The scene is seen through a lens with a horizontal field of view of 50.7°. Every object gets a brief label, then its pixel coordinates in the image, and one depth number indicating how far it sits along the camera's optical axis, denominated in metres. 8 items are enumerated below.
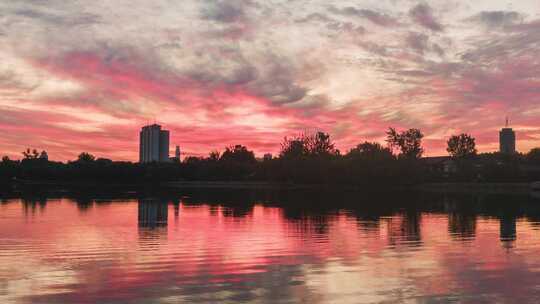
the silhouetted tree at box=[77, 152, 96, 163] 185.38
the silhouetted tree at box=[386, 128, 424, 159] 151.62
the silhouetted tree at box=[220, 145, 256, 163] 194.91
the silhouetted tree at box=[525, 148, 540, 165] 151.26
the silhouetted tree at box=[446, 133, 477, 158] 169.38
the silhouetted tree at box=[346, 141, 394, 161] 114.81
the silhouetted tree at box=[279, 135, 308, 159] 150.38
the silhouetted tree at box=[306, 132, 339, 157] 160.46
